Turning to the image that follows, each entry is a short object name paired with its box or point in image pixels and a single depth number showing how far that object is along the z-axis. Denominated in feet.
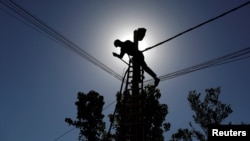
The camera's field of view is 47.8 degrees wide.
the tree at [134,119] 39.14
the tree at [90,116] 105.09
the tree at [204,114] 104.01
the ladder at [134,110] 39.22
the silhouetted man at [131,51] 44.42
